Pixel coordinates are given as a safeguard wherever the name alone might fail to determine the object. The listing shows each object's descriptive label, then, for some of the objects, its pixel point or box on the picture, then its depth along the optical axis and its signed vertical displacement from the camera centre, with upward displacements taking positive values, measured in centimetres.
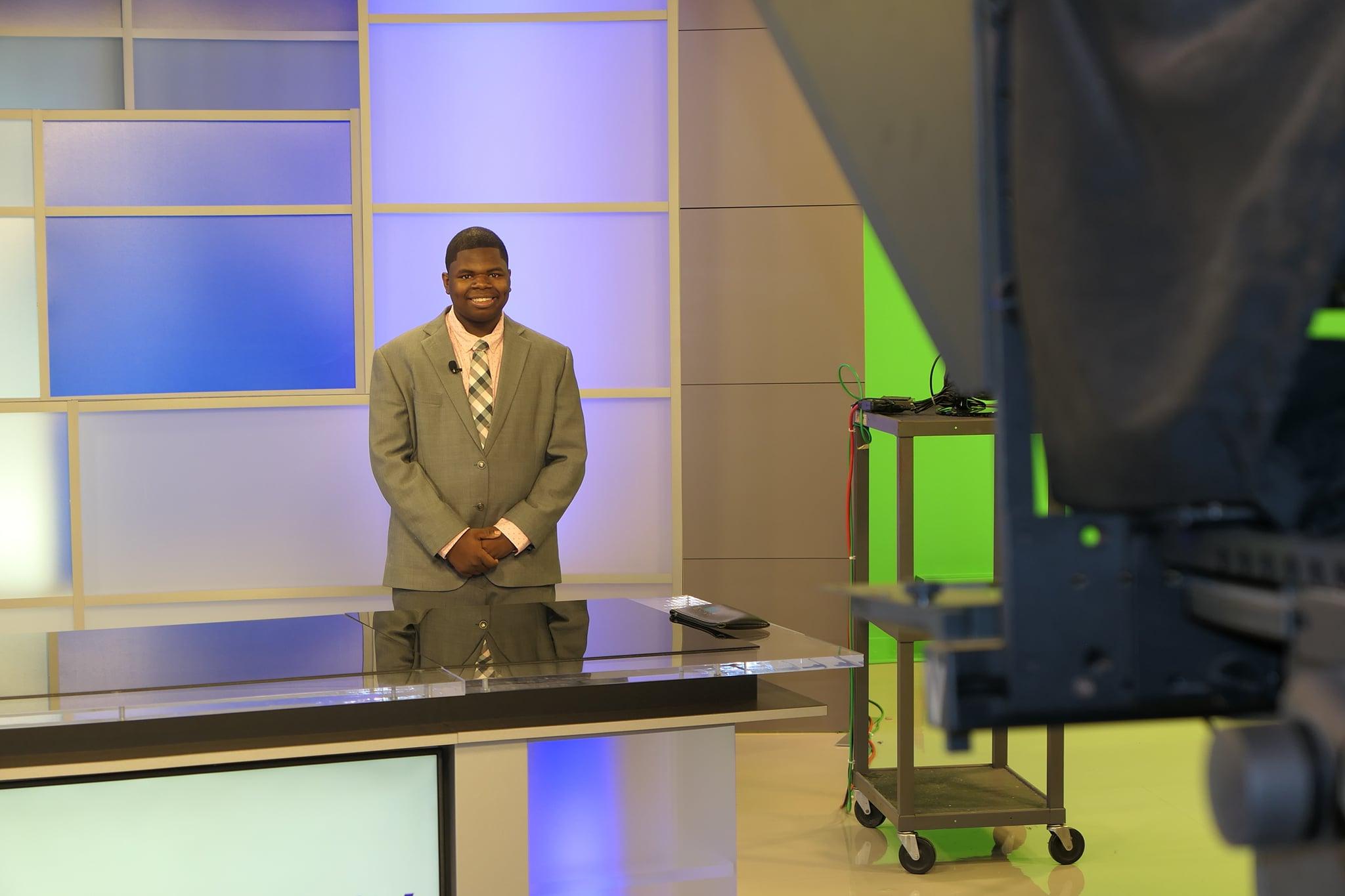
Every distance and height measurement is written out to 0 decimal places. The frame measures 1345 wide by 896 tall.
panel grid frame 421 +63
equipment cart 339 -106
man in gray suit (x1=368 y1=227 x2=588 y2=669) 342 -6
